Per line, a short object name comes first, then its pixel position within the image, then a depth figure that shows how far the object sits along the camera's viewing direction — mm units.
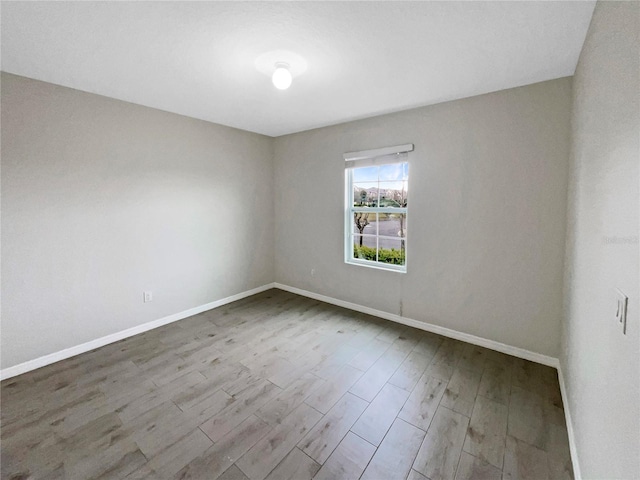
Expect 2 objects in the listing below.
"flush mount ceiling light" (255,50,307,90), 1971
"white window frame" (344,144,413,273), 3193
